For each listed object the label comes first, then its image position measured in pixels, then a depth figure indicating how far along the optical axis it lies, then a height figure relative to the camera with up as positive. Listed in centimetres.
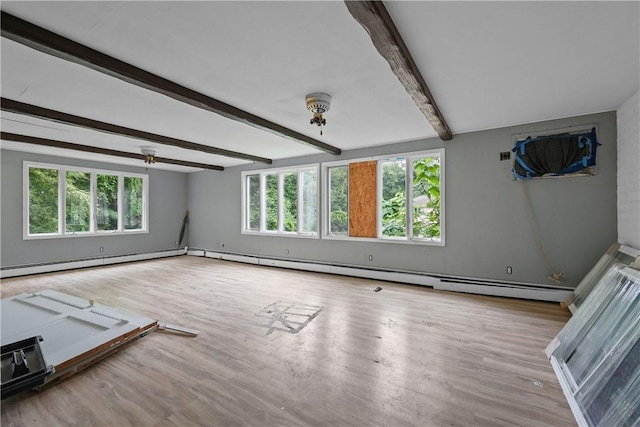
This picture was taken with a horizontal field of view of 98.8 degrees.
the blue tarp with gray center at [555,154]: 363 +83
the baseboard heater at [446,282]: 393 -113
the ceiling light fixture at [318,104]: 300 +125
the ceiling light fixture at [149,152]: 544 +133
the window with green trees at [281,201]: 645 +38
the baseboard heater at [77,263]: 554 -106
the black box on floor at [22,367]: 190 -116
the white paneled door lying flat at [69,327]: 232 -112
